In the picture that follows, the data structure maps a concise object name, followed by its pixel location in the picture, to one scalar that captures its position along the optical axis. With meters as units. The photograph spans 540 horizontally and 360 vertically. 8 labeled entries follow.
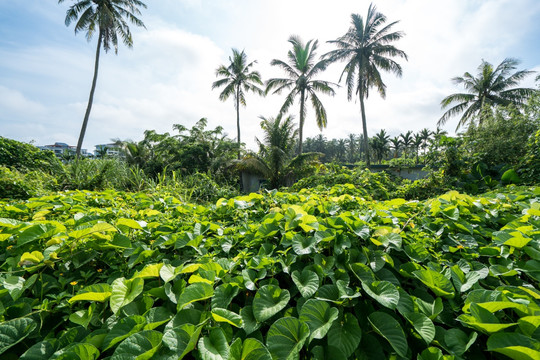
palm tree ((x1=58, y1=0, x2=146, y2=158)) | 14.74
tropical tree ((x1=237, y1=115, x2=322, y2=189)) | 13.44
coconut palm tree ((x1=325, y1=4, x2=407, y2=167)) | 17.22
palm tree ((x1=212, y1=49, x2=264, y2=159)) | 20.84
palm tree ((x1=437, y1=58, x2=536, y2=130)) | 19.47
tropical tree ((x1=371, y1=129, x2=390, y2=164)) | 38.38
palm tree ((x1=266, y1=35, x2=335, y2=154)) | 17.94
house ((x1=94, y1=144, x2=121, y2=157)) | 24.96
